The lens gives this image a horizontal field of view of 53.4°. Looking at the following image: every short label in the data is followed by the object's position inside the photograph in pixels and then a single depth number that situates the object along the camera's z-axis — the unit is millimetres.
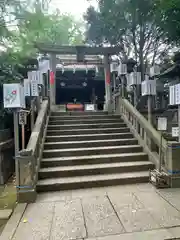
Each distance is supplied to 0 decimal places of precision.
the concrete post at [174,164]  3645
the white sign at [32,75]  5331
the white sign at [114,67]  7986
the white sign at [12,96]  3479
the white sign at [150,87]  5117
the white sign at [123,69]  7035
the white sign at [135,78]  6298
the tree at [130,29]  8127
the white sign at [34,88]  4660
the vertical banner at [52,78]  7447
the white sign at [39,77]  5446
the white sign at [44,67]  6264
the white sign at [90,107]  9766
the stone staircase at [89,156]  3824
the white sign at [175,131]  3744
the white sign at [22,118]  3734
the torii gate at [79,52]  7137
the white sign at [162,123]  3756
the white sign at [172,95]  3780
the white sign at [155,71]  5766
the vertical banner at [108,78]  7883
